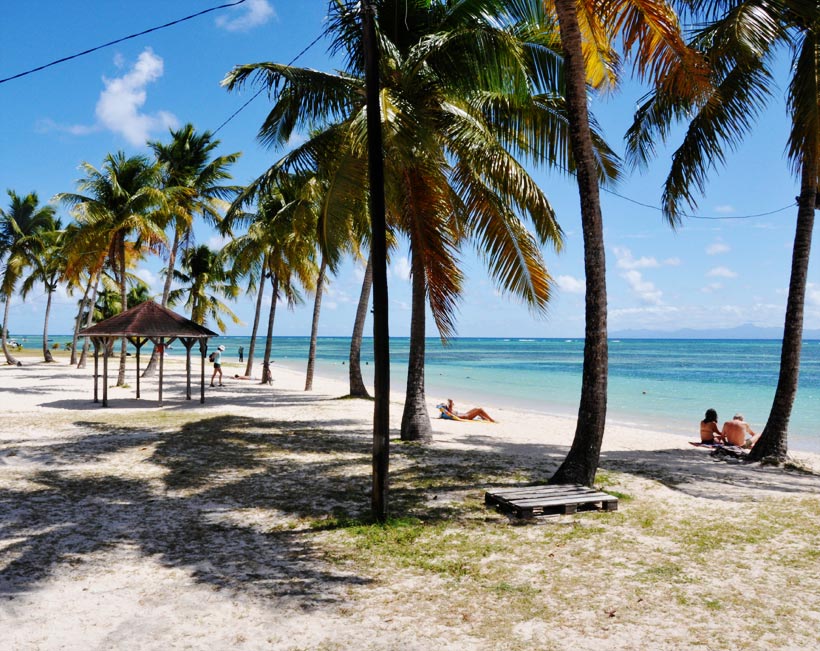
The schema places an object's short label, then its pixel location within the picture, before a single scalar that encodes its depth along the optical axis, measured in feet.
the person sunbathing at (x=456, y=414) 59.62
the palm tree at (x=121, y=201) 75.20
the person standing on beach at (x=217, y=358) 87.71
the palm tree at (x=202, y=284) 129.90
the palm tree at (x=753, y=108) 31.89
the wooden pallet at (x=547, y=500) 23.79
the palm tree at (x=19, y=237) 120.57
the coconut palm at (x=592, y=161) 26.78
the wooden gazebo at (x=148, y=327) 56.39
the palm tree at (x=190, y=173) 88.07
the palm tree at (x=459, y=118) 32.99
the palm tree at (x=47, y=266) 124.47
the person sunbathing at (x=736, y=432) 42.19
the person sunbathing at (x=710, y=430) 44.32
